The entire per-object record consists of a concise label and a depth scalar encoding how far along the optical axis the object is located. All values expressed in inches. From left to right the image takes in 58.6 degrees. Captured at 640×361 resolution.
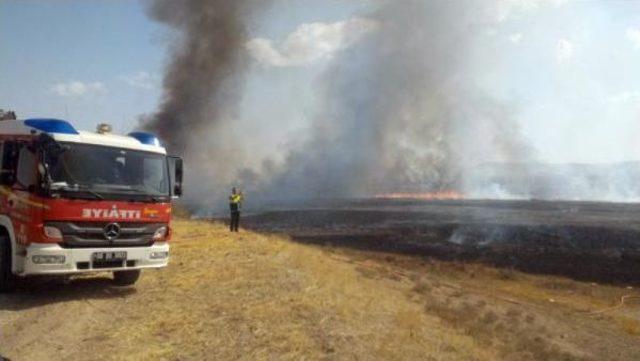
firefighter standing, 1056.8
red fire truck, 391.9
